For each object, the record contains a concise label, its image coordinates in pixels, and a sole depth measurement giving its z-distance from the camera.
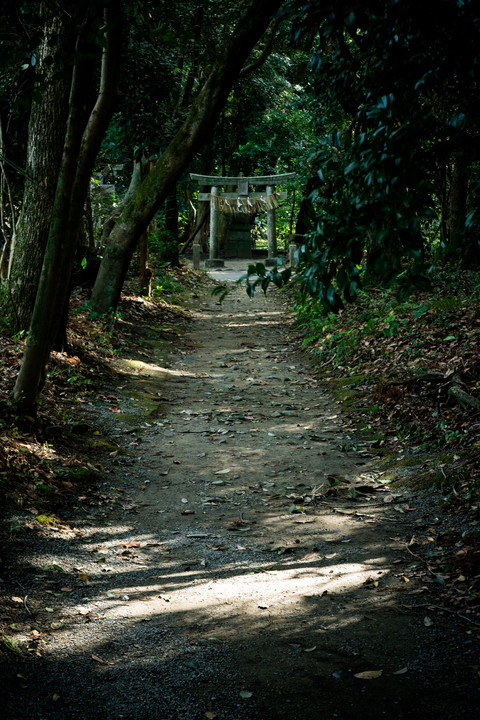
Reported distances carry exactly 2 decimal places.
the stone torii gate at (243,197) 22.20
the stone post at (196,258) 21.45
